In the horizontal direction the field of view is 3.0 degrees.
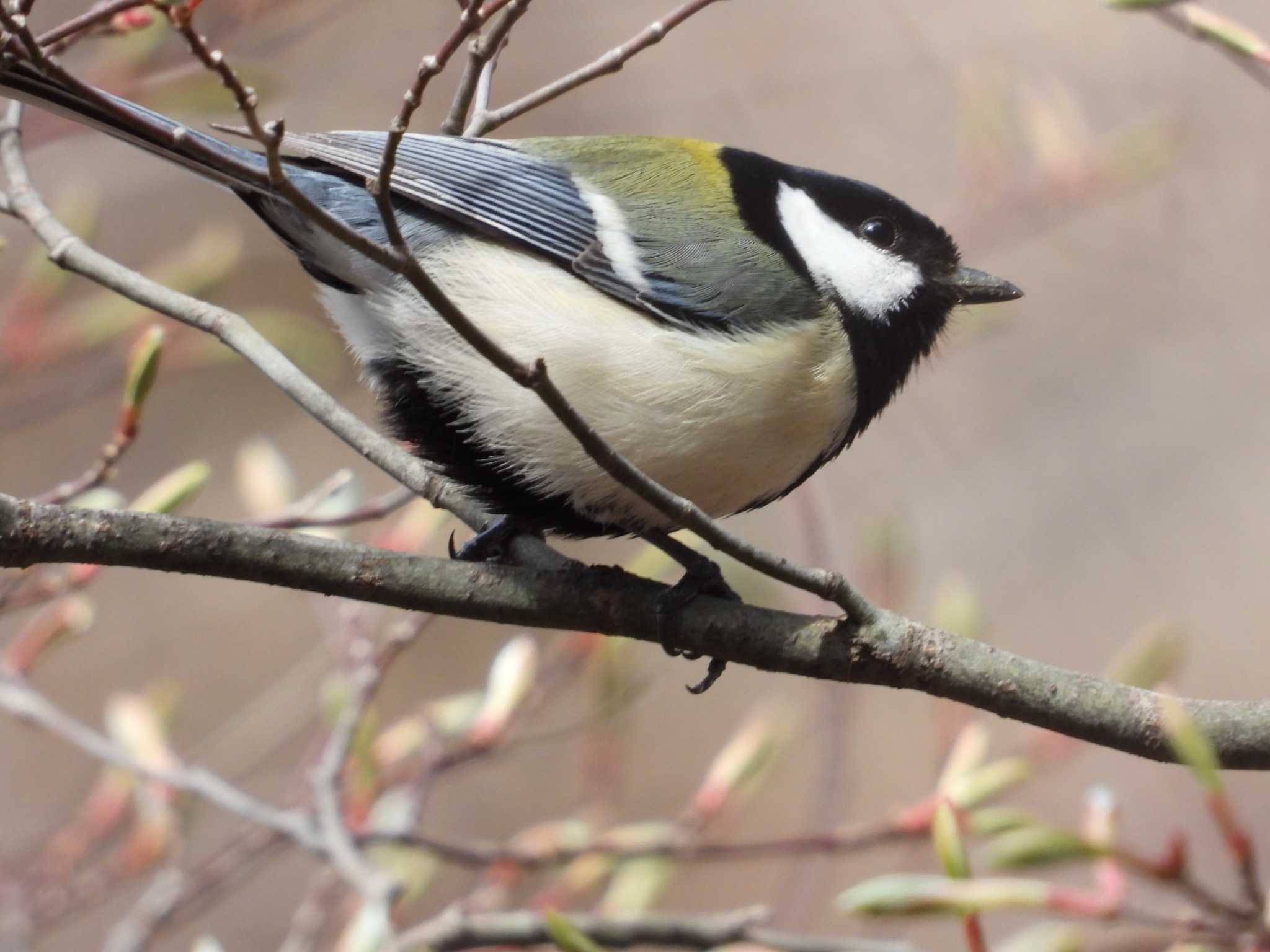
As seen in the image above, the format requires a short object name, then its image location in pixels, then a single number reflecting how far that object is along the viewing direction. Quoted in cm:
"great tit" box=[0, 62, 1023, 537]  325
